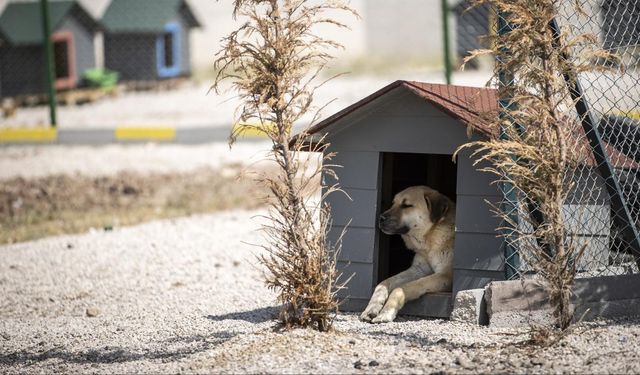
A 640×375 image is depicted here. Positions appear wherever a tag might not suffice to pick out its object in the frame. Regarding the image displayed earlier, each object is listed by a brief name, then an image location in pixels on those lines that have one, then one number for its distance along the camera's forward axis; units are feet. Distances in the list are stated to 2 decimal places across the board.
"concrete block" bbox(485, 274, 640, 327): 37.73
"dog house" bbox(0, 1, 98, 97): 137.49
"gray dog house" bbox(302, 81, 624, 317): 40.40
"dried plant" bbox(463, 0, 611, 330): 34.14
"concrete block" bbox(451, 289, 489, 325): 38.27
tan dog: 42.63
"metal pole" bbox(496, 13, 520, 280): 37.96
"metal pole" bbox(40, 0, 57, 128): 100.78
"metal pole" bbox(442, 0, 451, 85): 95.20
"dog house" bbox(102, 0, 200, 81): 147.54
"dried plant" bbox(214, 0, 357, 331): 35.22
